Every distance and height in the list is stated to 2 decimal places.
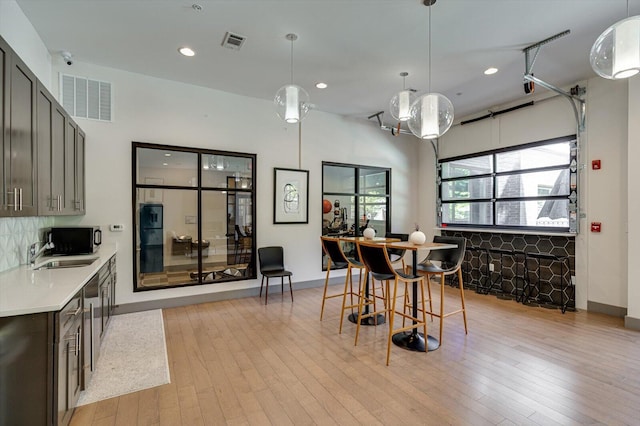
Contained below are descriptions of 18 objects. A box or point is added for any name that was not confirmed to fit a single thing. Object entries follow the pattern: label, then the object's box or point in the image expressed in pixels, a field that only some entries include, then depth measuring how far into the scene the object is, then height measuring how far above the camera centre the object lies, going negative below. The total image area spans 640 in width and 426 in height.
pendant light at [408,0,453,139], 2.93 +0.96
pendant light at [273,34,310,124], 3.22 +1.19
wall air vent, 3.96 +1.55
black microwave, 3.48 -0.33
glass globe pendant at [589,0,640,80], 2.05 +1.15
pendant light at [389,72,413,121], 3.55 +1.29
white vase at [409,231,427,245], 3.20 -0.29
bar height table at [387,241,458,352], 3.09 -1.41
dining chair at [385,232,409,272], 3.97 -0.41
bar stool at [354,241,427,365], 2.93 -0.57
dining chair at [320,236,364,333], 3.77 -0.57
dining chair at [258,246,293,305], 4.84 -0.85
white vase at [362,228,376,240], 3.91 -0.29
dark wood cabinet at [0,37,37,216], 1.97 +0.52
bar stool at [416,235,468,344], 3.36 -0.59
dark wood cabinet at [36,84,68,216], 2.53 +0.53
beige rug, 2.47 -1.45
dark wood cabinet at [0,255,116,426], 1.59 -0.86
